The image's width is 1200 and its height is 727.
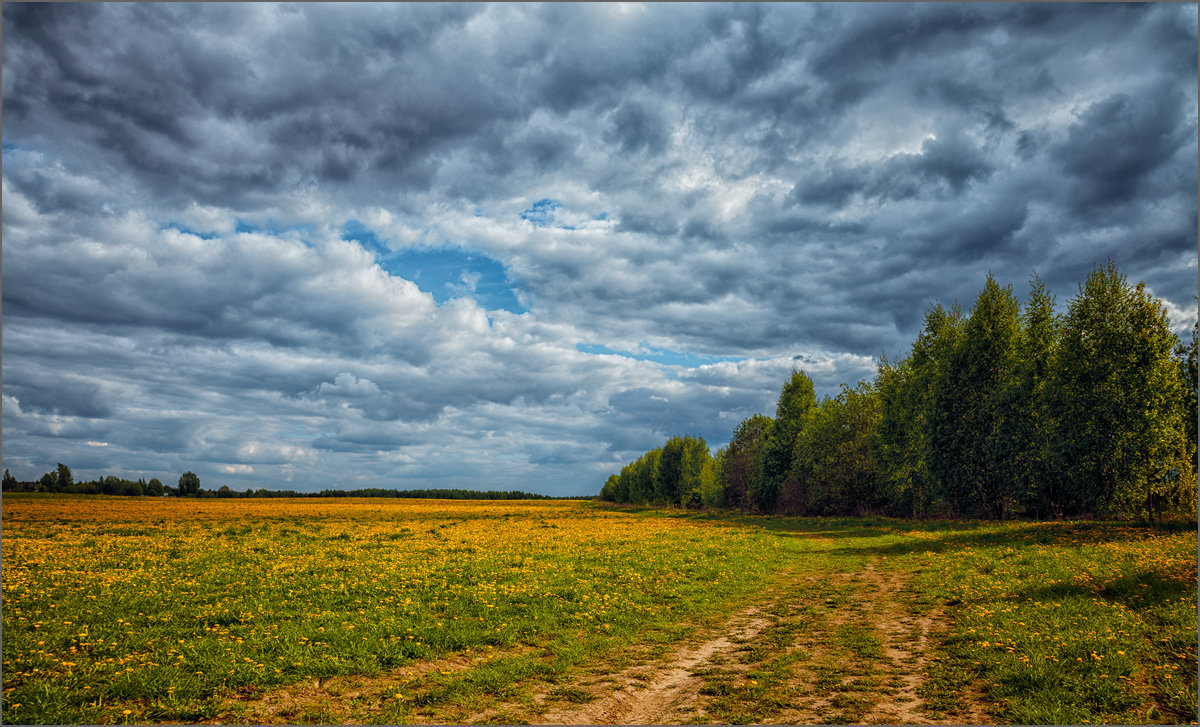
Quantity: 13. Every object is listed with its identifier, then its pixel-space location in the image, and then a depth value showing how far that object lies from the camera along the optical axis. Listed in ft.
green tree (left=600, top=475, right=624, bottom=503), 628.36
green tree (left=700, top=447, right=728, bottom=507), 333.21
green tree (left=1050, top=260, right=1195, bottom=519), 104.63
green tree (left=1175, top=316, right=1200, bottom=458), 109.09
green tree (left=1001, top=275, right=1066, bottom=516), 144.15
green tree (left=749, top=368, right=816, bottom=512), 265.75
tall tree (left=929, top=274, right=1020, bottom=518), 154.30
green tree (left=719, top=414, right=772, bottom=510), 297.94
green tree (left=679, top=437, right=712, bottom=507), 389.80
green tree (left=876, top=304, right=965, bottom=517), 175.63
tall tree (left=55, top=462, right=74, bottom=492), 392.27
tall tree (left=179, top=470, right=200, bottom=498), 496.64
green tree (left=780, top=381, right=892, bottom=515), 215.51
